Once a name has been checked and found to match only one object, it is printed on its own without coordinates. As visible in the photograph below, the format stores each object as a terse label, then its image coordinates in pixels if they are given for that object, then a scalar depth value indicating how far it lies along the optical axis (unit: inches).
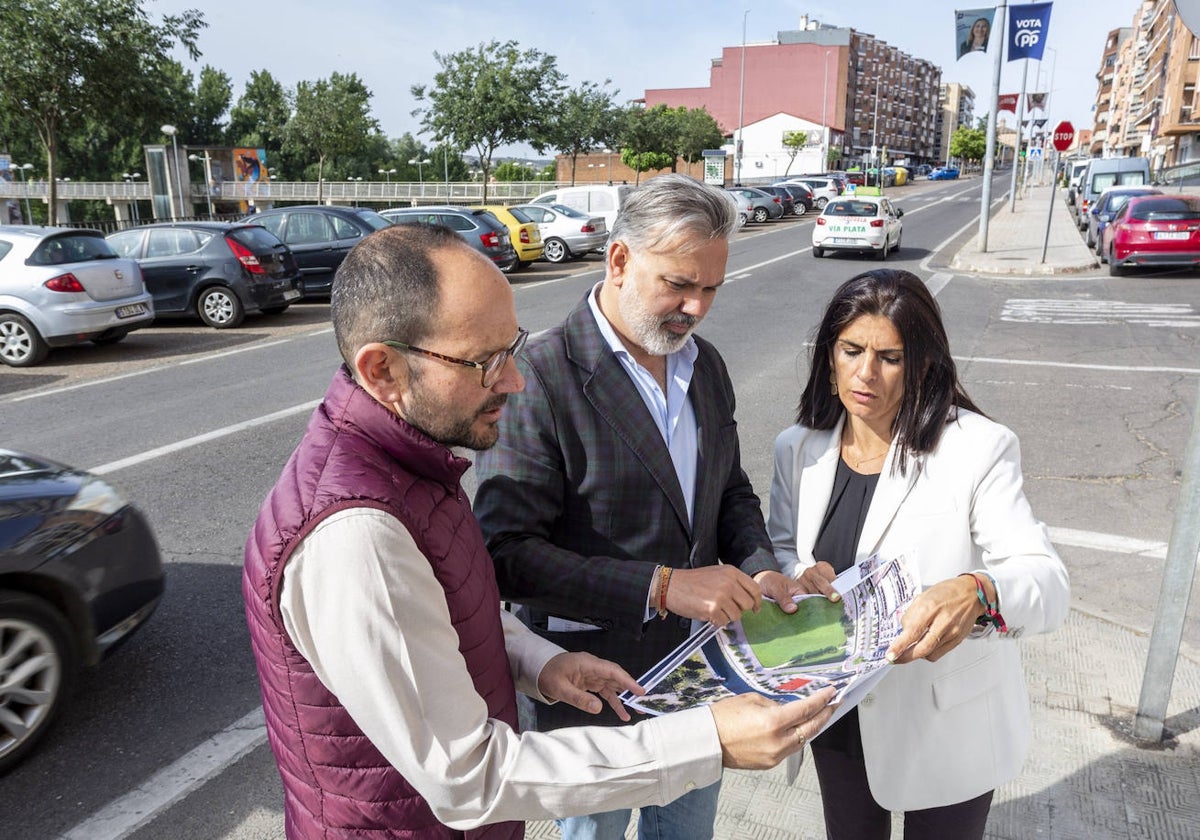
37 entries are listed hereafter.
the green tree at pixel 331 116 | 1508.4
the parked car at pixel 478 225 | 662.5
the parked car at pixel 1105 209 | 757.3
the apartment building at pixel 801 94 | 3496.8
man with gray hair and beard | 68.9
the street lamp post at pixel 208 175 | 2078.2
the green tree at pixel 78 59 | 690.2
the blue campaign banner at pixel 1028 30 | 694.5
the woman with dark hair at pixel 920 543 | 72.1
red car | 625.3
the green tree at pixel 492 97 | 1130.0
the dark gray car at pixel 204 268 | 499.8
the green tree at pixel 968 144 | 4500.5
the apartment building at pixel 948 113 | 5910.4
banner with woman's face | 713.6
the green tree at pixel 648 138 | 1860.2
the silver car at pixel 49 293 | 398.6
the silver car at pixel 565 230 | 825.5
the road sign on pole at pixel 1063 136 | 819.4
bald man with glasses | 44.8
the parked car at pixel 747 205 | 1255.2
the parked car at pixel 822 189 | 1775.3
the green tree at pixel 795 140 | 3078.2
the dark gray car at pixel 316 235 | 585.6
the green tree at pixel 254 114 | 3449.8
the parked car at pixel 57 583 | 123.3
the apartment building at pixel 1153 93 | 1988.2
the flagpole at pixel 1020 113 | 1244.0
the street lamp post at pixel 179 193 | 1244.5
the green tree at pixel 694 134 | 2094.0
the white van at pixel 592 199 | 905.5
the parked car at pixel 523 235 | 759.1
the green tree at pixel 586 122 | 1537.2
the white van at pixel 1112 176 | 1120.5
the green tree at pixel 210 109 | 3422.7
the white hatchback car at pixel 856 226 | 786.2
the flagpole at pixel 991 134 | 729.6
